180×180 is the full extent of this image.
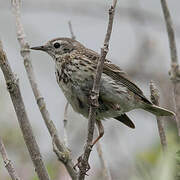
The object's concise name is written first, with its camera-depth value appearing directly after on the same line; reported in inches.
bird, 321.4
